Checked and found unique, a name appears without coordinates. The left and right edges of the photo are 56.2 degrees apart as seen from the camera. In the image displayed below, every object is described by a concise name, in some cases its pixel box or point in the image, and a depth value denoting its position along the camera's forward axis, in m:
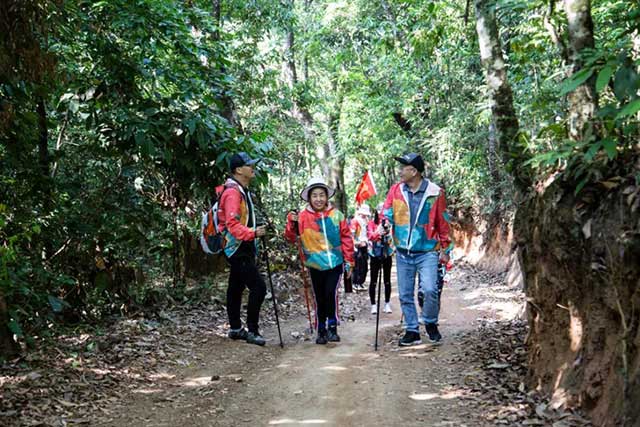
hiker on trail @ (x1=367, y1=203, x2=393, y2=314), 9.54
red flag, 13.60
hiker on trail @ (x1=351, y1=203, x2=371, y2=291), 12.92
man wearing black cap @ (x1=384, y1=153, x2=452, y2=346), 7.15
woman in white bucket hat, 7.66
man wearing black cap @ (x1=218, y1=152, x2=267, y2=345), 7.19
